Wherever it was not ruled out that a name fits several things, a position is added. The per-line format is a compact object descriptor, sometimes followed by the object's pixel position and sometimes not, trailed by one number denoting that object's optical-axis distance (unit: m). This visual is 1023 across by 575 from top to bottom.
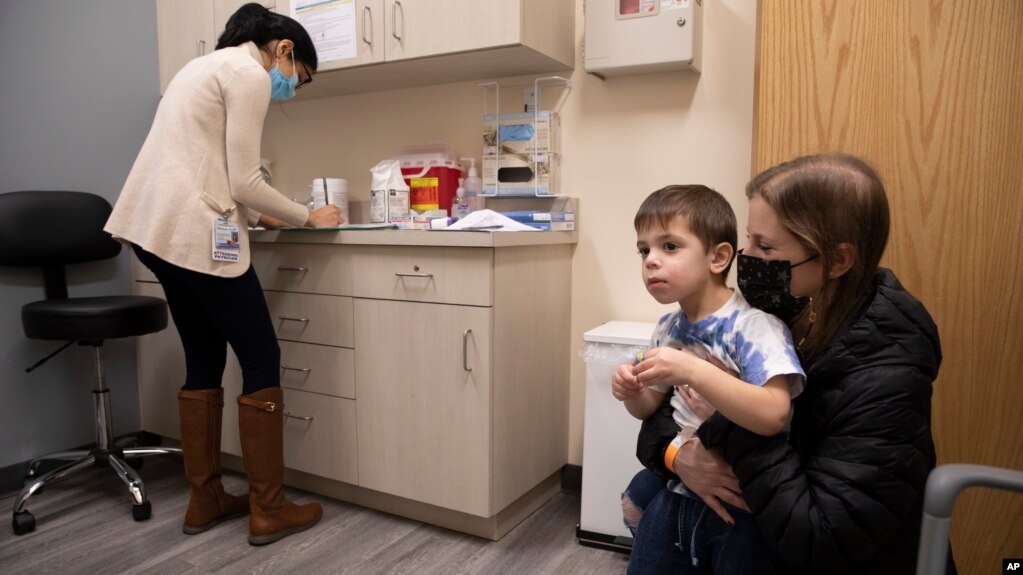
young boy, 0.87
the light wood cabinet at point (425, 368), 1.78
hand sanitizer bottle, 2.23
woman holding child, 0.78
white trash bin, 1.79
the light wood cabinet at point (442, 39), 1.85
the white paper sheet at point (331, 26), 2.11
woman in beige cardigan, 1.70
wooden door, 1.33
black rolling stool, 1.99
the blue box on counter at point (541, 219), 2.00
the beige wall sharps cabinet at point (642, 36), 1.80
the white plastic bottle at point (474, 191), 2.23
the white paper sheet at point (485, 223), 1.81
